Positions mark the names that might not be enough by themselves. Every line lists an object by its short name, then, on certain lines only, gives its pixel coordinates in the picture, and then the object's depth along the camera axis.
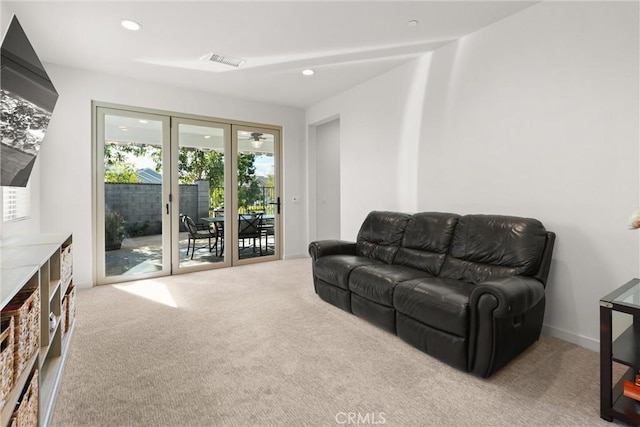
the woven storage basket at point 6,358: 1.06
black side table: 1.50
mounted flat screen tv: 1.69
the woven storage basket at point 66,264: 2.14
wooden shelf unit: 1.19
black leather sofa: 1.90
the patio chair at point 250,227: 5.14
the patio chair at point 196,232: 4.62
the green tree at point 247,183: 5.06
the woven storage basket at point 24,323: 1.25
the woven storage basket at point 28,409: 1.14
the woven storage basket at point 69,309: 2.36
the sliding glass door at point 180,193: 4.06
